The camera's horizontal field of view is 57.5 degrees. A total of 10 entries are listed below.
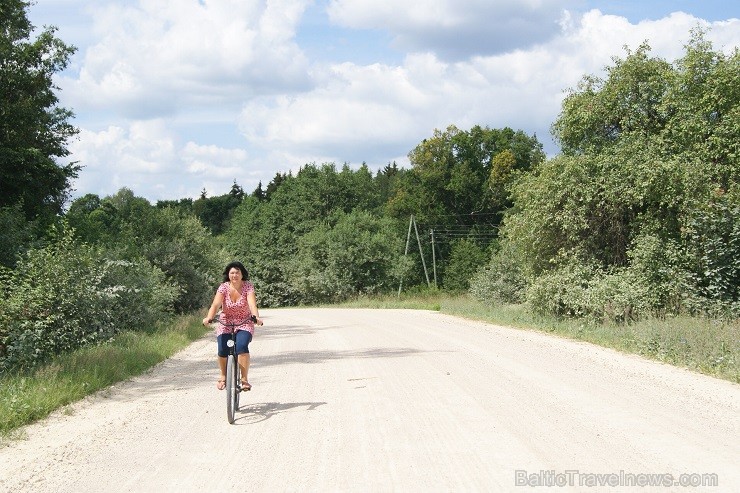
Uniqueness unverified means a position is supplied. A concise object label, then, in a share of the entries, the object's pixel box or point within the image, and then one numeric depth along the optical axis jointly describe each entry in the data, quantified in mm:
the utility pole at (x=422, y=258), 60969
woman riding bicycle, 8664
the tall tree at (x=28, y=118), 22672
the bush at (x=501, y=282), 33500
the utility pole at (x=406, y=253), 54931
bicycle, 7914
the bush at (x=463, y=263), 62500
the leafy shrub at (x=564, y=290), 20922
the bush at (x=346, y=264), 57500
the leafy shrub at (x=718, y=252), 16875
